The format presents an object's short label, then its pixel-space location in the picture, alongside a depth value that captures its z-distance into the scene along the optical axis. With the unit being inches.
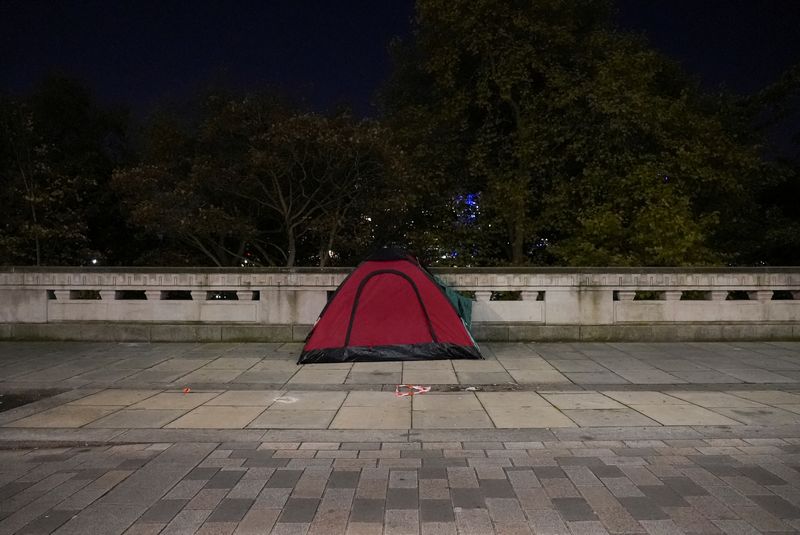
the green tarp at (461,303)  358.0
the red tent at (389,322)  338.6
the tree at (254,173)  493.0
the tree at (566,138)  510.3
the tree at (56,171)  555.2
